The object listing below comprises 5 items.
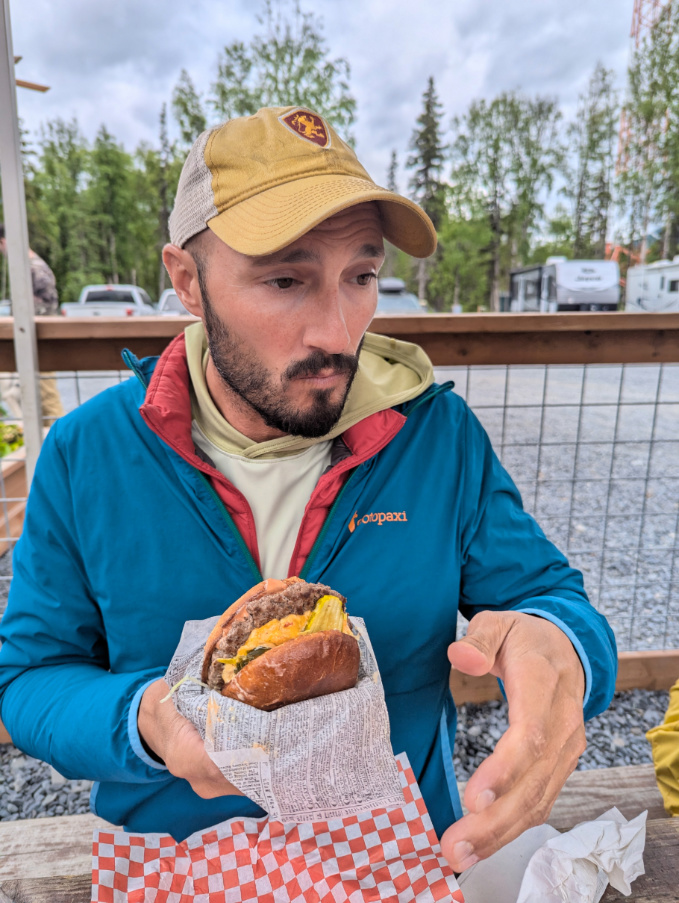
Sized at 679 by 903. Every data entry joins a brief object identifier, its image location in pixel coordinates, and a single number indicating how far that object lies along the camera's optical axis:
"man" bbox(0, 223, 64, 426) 3.76
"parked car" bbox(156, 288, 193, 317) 9.27
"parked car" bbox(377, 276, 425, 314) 13.68
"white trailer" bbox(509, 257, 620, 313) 15.46
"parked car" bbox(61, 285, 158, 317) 13.68
